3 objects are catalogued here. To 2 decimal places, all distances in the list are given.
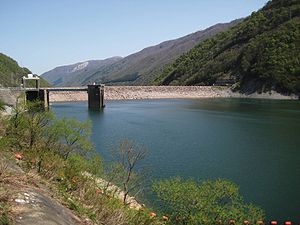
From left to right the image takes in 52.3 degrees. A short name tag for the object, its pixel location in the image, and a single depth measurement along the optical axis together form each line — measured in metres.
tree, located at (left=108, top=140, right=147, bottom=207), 10.86
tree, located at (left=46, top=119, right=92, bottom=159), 12.28
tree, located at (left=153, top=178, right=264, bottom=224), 9.02
